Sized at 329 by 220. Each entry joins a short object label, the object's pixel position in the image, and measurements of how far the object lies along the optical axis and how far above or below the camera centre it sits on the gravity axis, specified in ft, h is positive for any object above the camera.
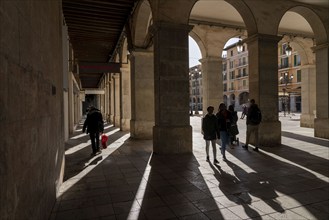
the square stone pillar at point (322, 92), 35.68 +2.15
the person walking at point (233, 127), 29.43 -2.50
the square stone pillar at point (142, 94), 38.86 +2.51
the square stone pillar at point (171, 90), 26.30 +2.10
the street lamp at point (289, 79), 141.55 +17.40
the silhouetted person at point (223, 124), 23.25 -1.64
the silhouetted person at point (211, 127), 21.63 -1.76
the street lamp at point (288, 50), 40.93 +9.86
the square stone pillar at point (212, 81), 47.03 +5.35
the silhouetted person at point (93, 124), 26.58 -1.63
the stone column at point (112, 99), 71.39 +3.19
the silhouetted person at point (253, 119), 27.63 -1.38
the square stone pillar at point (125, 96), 53.06 +2.99
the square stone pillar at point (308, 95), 52.70 +2.68
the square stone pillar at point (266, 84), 30.81 +3.07
